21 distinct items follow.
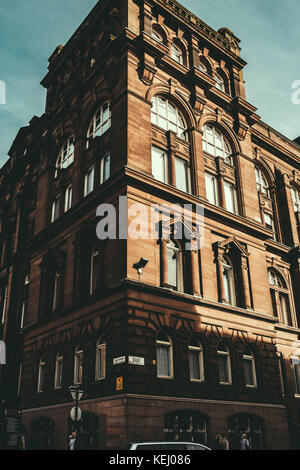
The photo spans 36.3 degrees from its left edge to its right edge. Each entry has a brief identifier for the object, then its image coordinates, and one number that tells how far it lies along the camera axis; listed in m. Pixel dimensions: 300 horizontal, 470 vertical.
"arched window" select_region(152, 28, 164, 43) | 33.44
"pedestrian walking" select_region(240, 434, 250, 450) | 22.95
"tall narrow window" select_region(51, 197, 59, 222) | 34.34
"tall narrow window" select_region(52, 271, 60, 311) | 29.98
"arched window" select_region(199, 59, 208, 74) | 36.44
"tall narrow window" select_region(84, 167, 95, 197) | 30.30
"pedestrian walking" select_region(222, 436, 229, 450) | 22.12
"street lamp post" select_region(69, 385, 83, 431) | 19.78
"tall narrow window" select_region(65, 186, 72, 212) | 32.66
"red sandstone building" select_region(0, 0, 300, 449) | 22.80
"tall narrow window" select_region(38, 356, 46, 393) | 28.75
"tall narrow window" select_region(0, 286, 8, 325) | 37.45
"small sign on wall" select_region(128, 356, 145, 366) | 21.22
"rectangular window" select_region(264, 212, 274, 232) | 38.34
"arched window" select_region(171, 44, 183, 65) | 34.25
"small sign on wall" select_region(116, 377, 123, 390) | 20.92
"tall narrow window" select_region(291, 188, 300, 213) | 41.72
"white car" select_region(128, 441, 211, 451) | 16.30
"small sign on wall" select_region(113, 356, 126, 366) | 21.28
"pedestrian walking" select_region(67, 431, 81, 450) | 21.75
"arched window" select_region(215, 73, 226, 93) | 37.25
